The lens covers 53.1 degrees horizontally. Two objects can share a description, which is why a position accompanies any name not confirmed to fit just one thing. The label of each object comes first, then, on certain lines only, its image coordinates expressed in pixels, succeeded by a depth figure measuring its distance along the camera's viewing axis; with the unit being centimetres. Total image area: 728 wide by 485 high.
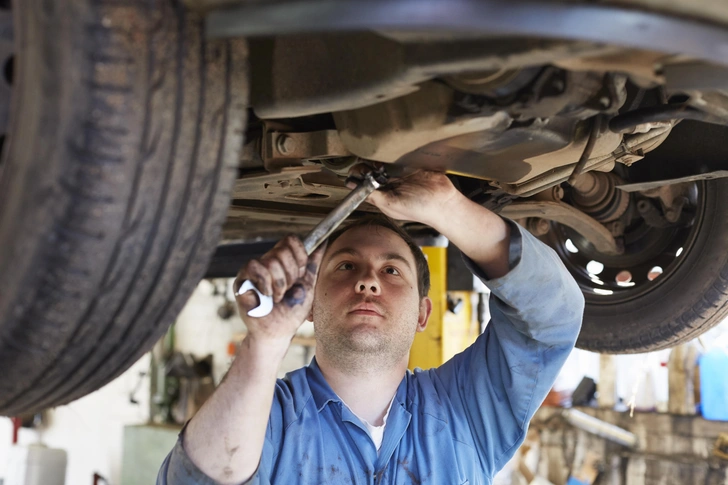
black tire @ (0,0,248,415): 73
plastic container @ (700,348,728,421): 438
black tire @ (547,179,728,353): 174
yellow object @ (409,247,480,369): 236
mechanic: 119
